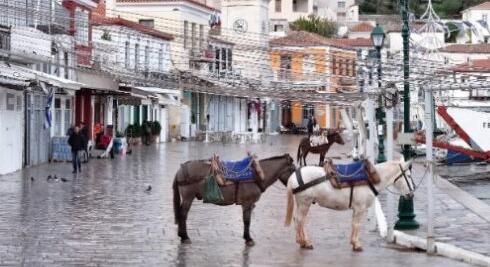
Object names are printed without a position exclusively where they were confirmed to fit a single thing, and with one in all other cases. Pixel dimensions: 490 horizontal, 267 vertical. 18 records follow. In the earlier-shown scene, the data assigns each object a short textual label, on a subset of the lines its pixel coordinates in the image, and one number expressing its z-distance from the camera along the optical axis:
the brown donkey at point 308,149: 35.75
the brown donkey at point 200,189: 17.16
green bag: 17.14
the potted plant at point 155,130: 60.38
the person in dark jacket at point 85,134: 36.19
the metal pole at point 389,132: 19.11
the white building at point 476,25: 111.45
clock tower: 83.31
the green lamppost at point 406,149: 18.70
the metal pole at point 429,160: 16.31
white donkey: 16.52
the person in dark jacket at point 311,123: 56.83
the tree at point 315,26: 120.00
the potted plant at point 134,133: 56.39
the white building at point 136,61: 46.41
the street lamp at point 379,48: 29.78
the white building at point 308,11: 129.88
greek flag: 37.88
